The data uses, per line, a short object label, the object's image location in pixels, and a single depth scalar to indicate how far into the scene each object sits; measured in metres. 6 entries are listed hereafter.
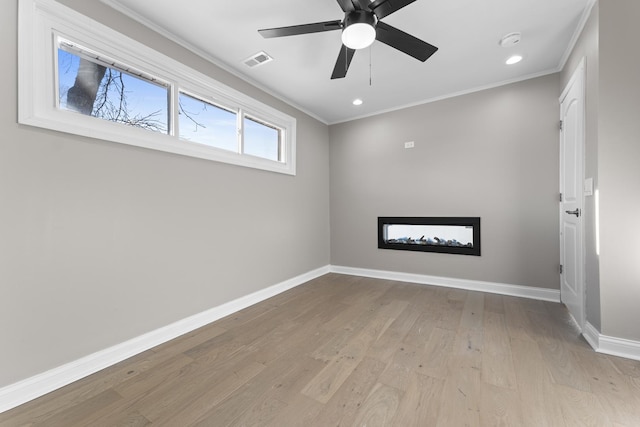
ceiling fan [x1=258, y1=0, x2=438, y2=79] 1.56
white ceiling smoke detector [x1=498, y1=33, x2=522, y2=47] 2.25
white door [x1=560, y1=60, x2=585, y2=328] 2.19
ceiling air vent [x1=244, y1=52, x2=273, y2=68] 2.51
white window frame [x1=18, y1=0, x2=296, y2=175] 1.51
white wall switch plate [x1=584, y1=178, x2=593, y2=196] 1.98
